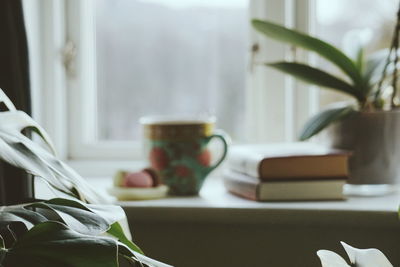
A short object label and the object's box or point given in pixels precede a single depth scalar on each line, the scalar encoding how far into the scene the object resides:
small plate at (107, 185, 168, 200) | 1.32
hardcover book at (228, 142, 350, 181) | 1.30
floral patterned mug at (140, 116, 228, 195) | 1.34
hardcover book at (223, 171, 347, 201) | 1.30
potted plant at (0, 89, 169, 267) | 0.84
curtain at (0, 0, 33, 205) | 1.24
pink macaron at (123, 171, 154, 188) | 1.34
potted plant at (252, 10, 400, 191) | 1.33
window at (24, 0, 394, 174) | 1.54
